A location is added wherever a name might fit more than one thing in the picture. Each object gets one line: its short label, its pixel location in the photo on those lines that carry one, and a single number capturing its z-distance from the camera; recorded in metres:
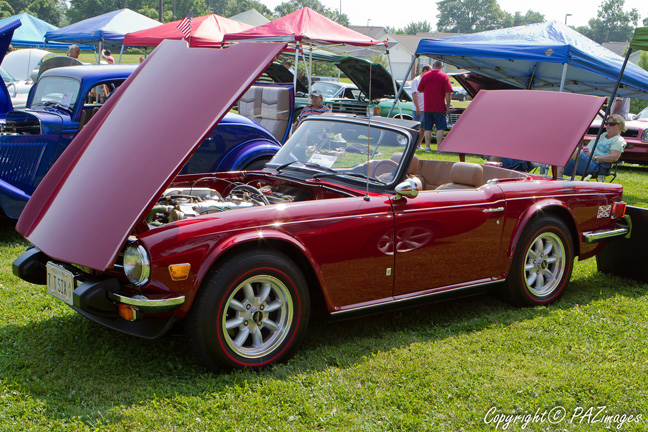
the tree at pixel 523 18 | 145.38
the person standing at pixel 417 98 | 15.03
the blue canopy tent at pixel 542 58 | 9.75
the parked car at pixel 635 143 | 12.83
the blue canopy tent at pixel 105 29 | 18.06
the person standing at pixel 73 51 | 12.67
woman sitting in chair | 9.30
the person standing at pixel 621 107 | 12.80
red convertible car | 3.33
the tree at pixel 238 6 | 122.50
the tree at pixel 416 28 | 141.88
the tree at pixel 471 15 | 141.75
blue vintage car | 6.36
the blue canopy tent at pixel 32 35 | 22.12
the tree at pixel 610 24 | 135.00
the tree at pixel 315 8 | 97.12
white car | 14.59
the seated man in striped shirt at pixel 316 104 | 12.40
